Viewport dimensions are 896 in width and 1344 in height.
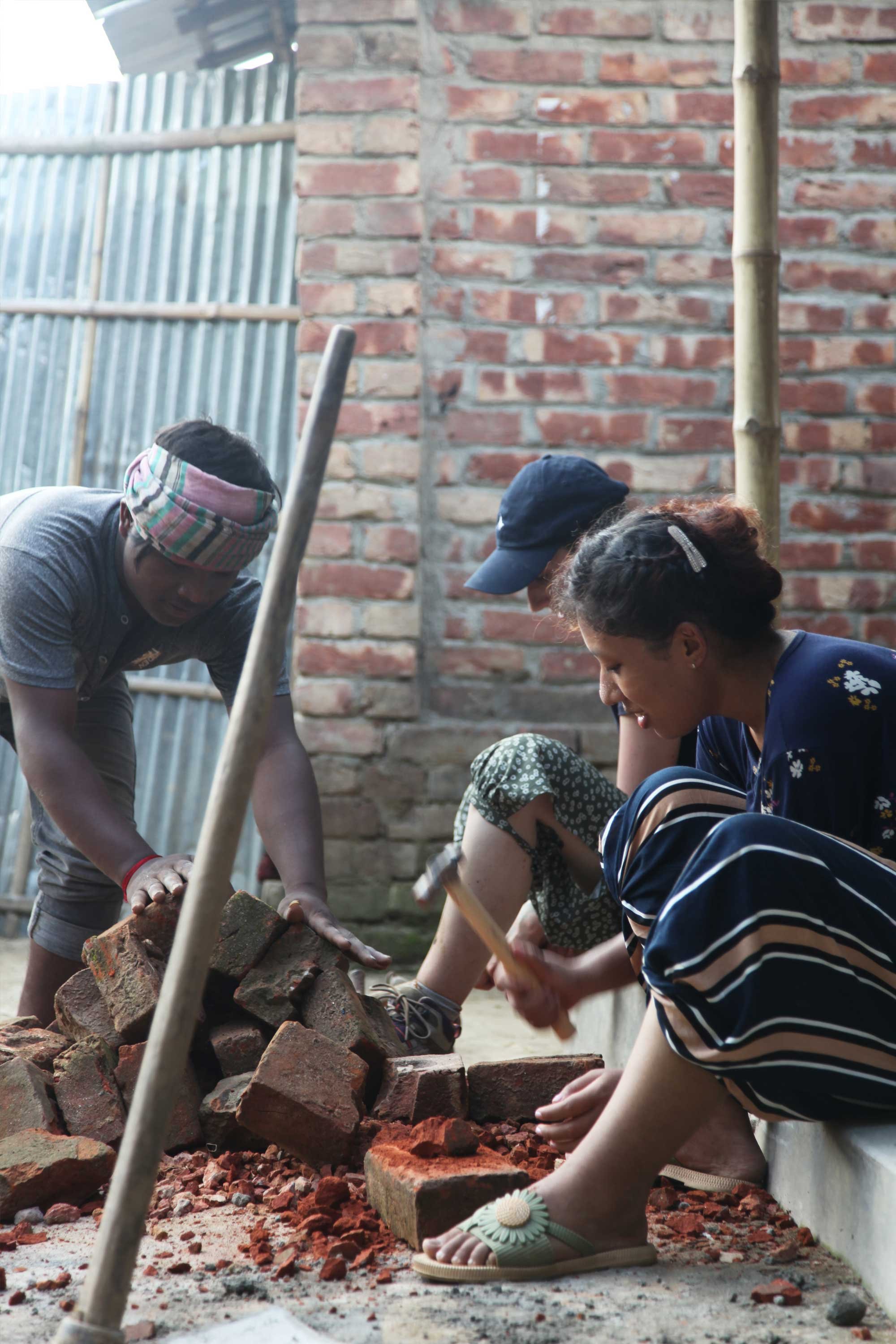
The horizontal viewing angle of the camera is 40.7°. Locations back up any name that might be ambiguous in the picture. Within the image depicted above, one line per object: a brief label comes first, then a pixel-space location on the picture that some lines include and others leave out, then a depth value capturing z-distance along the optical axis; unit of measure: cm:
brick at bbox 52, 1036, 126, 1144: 221
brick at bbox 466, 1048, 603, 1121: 235
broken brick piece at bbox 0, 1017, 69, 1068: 237
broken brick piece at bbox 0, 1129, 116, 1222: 196
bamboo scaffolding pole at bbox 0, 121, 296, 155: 444
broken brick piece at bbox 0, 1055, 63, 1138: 215
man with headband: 254
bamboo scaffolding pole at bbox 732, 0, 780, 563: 268
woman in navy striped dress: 159
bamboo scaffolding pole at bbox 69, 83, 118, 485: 457
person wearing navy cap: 255
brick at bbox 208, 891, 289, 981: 240
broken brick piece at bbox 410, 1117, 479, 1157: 194
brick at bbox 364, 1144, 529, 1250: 175
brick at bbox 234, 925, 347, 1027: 237
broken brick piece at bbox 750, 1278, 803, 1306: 159
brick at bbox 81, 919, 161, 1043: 229
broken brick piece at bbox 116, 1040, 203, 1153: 224
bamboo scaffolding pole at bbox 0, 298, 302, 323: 443
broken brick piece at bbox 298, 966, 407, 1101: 230
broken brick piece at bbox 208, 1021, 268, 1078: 235
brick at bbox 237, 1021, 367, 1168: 207
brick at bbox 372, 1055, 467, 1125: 223
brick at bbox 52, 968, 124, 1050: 240
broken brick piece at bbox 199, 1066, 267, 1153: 223
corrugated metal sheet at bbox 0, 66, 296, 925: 446
